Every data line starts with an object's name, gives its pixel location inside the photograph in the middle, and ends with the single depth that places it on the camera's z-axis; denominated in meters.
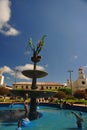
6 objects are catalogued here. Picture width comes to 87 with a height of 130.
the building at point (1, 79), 40.71
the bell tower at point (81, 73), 37.97
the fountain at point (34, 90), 6.91
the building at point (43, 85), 46.00
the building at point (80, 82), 37.09
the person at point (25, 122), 5.97
